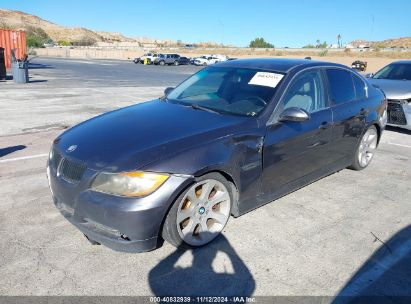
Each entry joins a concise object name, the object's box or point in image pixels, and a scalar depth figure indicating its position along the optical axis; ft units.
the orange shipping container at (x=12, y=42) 81.76
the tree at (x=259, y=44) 380.58
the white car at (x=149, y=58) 156.35
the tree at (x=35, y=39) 275.18
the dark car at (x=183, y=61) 162.65
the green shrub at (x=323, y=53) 202.84
